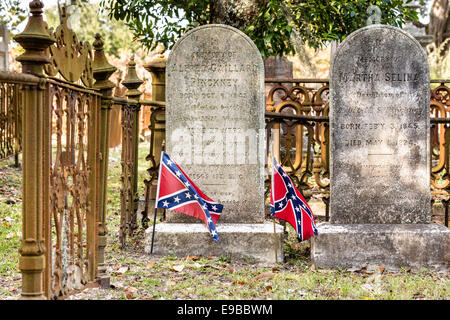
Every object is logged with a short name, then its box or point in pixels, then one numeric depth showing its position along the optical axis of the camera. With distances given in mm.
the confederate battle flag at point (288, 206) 5410
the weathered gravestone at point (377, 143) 5520
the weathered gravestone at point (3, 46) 11008
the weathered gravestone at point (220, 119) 5785
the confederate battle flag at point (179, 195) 5469
